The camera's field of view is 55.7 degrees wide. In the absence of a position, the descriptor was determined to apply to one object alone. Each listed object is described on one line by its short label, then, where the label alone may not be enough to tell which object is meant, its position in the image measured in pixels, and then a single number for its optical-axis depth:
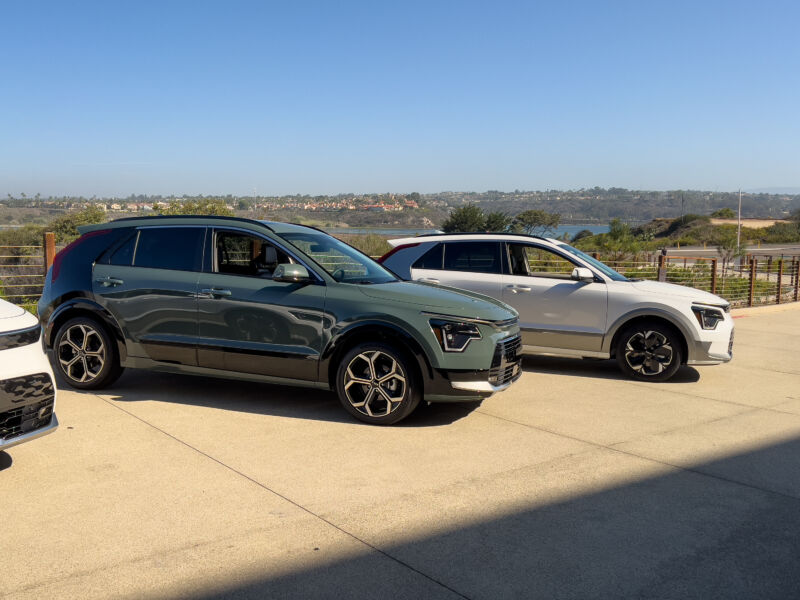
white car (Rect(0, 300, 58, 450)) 4.45
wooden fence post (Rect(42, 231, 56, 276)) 10.88
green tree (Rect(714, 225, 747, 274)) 41.22
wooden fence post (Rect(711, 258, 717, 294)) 17.60
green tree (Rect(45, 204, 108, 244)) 19.41
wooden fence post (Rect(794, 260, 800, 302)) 20.42
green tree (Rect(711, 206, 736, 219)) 106.82
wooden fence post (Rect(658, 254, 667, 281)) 15.92
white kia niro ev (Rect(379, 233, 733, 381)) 8.58
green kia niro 6.28
